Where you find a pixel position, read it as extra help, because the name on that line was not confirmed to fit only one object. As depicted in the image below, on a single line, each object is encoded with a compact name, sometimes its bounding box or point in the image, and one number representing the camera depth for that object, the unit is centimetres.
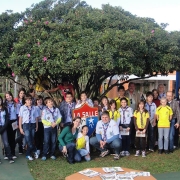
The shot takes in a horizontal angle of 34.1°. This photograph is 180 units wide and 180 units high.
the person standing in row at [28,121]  695
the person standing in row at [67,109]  748
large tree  672
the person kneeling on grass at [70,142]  675
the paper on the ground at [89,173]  459
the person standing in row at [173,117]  772
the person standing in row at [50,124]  703
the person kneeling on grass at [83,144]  698
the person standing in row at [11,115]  709
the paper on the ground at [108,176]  438
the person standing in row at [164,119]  748
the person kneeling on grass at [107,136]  718
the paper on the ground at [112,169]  479
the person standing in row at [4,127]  676
